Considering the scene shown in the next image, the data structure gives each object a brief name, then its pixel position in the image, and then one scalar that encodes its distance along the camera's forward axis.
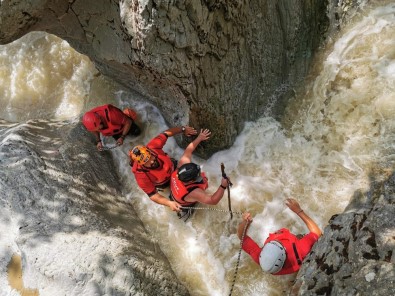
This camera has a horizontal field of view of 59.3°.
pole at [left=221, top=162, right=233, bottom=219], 4.93
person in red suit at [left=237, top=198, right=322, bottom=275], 4.31
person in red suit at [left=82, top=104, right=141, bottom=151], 5.73
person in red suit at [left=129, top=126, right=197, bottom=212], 5.08
